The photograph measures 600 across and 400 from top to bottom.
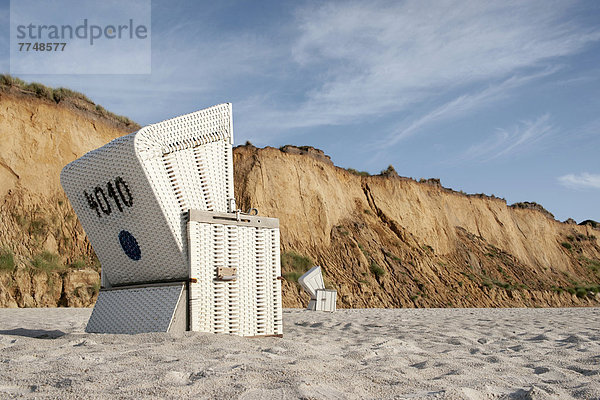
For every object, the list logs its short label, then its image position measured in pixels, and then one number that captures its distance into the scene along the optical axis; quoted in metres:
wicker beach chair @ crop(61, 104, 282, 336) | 5.00
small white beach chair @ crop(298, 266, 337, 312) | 12.88
